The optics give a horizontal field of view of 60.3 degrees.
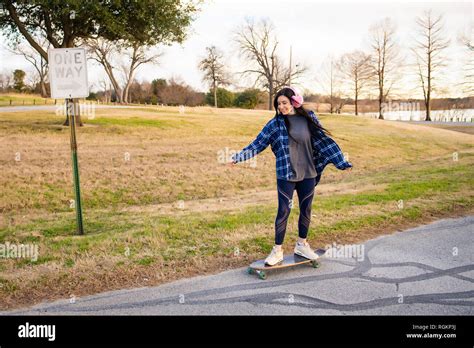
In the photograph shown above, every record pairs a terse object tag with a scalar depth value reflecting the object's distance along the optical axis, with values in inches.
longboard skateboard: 195.9
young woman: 198.5
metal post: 264.8
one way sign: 251.6
